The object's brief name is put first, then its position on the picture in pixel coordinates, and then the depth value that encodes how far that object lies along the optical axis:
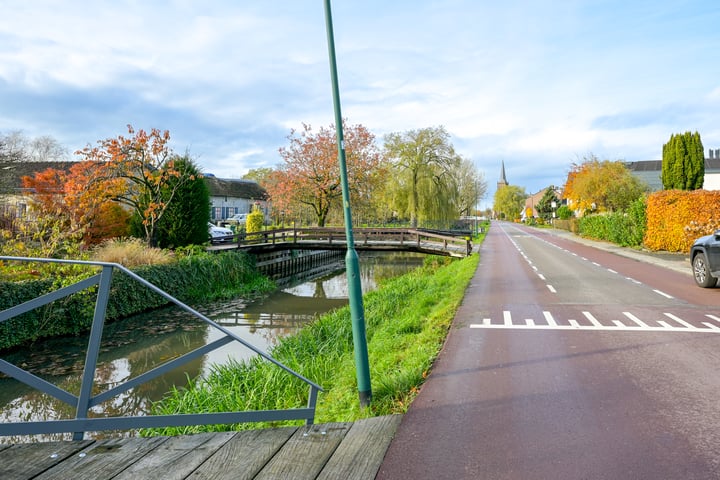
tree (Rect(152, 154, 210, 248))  20.92
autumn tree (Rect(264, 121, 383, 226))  35.12
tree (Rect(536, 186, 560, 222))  89.23
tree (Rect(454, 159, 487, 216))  63.50
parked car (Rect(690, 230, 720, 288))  11.12
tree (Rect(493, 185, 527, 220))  122.88
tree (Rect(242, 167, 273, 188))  83.69
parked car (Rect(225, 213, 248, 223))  52.31
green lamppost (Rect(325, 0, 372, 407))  4.69
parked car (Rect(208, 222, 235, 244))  29.03
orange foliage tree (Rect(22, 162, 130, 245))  17.33
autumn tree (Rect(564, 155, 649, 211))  38.28
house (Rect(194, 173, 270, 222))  56.84
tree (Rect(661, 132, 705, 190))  30.48
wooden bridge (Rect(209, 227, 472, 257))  24.98
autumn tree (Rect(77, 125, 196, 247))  18.52
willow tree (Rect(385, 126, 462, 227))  40.31
